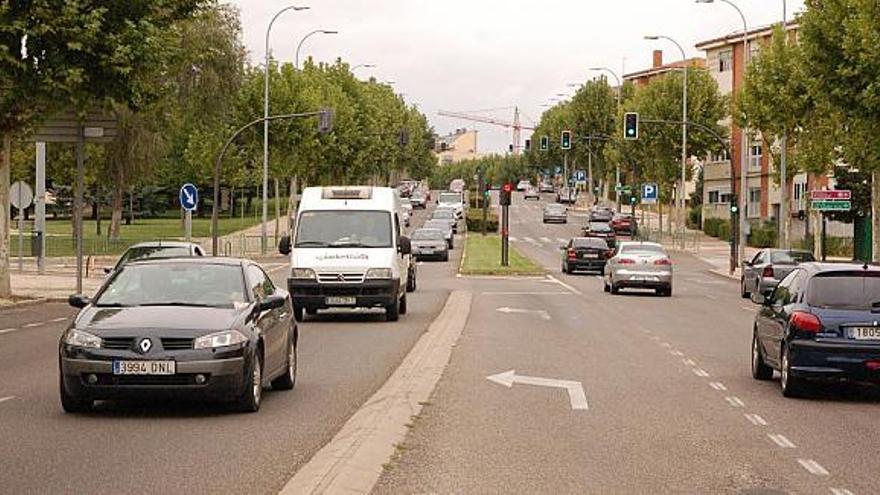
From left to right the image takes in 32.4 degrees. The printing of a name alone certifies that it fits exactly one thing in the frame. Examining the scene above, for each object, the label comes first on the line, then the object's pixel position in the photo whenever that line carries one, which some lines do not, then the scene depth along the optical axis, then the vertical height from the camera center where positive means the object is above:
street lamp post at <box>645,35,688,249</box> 82.50 +1.29
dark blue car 15.63 -1.34
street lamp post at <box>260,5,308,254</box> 71.06 +1.43
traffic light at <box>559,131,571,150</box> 76.56 +2.85
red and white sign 53.28 +0.14
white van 27.64 -1.05
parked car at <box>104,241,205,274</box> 27.16 -1.06
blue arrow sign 45.97 -0.18
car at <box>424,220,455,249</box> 78.94 -1.67
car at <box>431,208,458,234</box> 96.75 -1.33
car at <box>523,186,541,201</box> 172.45 +0.31
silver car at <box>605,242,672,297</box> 41.62 -1.98
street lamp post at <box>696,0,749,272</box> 64.56 +0.77
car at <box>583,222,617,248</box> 80.31 -1.87
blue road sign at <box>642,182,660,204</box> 85.25 +0.28
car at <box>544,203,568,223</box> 116.94 -1.39
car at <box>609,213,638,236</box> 95.38 -1.76
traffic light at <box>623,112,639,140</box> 57.33 +2.74
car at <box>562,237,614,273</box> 57.28 -2.20
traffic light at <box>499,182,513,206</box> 57.22 +0.03
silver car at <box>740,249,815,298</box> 40.34 -1.90
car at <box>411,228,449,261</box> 68.50 -2.33
